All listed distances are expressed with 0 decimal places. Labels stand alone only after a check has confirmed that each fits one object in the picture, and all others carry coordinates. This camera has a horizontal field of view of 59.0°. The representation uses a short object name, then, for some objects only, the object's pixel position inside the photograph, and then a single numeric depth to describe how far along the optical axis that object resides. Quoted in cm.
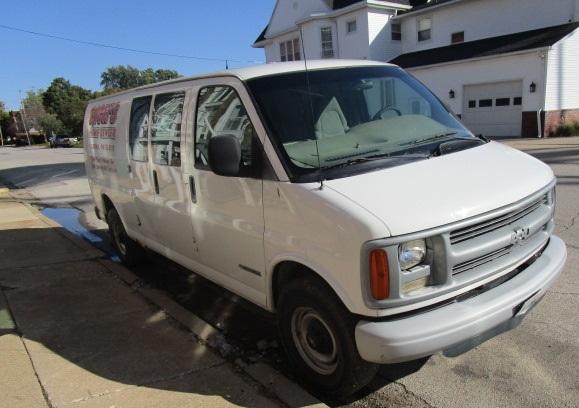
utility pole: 8506
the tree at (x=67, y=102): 7962
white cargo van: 266
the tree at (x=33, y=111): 10300
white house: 2091
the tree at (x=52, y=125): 8350
